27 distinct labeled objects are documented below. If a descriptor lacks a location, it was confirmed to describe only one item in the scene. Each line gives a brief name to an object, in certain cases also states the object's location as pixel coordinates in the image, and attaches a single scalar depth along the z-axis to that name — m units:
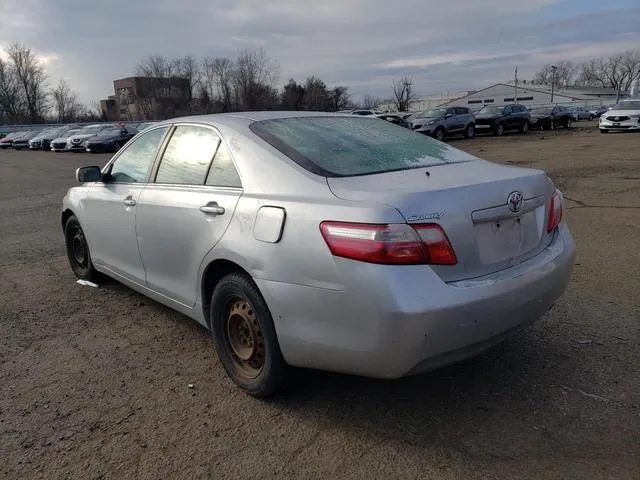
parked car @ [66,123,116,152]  33.50
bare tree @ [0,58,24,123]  85.62
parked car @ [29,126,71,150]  39.78
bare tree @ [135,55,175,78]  77.69
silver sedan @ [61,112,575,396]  2.43
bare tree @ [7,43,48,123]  87.31
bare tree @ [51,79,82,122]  94.12
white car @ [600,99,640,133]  26.27
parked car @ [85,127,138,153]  31.39
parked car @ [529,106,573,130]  35.00
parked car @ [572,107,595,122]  61.09
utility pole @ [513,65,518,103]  108.76
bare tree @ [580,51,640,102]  127.38
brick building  76.19
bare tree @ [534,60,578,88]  129.62
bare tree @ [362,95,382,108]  105.56
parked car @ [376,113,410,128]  26.84
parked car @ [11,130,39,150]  44.09
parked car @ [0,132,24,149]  47.86
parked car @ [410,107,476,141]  26.46
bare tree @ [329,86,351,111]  79.44
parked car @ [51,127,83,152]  35.54
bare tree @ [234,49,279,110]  71.56
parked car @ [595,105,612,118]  71.31
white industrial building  104.19
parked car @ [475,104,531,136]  30.59
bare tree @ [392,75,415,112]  90.68
